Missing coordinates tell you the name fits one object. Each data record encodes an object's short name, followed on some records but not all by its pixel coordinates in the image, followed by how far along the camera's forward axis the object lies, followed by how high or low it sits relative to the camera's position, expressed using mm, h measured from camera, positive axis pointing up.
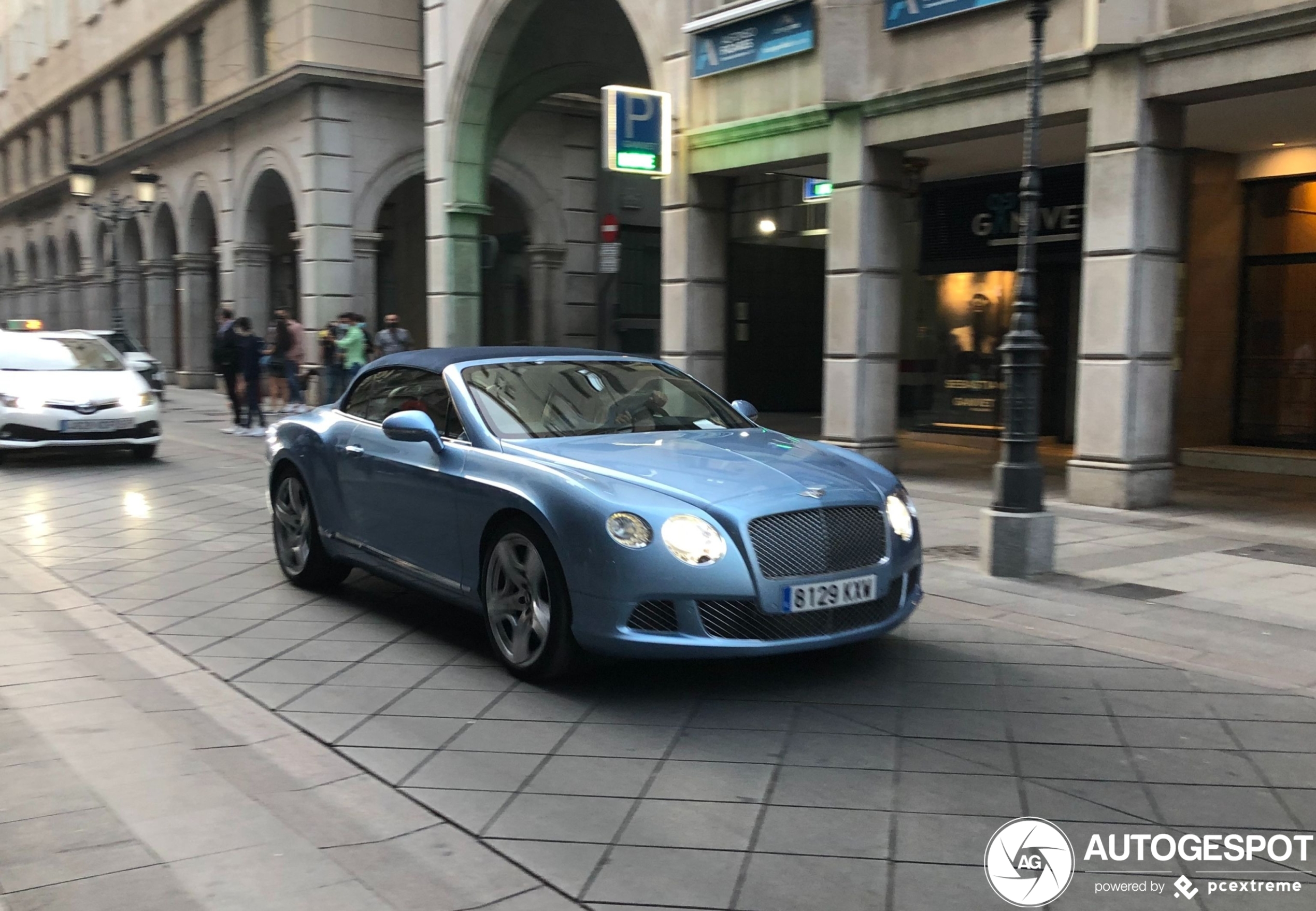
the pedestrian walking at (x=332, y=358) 19766 -507
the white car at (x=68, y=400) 13727 -850
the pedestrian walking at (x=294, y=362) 20484 -596
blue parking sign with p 14820 +2433
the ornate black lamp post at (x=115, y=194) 24672 +2791
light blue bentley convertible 5039 -820
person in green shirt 19328 -300
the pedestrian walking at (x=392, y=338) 19219 -165
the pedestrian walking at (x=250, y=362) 18812 -552
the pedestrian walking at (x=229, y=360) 19281 -534
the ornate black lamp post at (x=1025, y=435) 7973 -681
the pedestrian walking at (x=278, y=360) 20219 -554
